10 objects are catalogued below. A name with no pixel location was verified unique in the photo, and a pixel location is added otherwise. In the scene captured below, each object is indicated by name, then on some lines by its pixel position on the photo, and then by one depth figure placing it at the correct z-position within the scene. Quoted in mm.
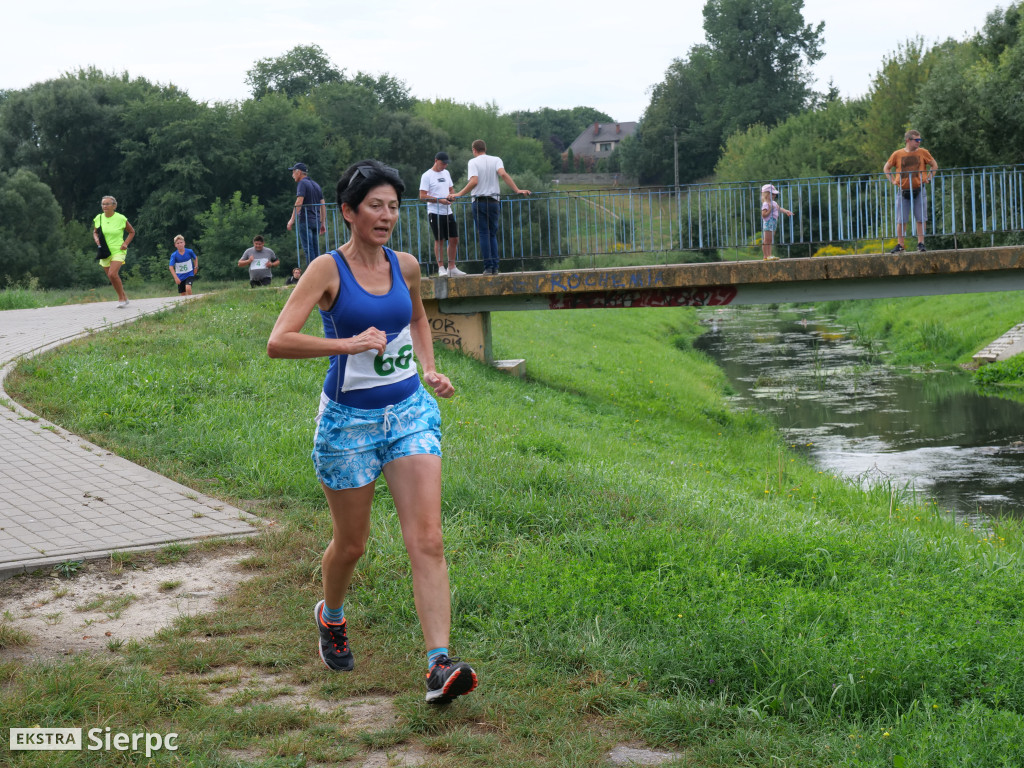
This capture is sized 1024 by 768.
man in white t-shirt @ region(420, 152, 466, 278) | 14648
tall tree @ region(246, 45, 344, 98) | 83688
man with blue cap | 16938
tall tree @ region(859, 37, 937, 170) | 44625
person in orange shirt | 15250
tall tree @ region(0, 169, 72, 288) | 46938
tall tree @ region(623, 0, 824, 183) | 88000
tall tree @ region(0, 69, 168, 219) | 52906
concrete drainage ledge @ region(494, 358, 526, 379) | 16656
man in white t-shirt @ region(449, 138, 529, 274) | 14391
